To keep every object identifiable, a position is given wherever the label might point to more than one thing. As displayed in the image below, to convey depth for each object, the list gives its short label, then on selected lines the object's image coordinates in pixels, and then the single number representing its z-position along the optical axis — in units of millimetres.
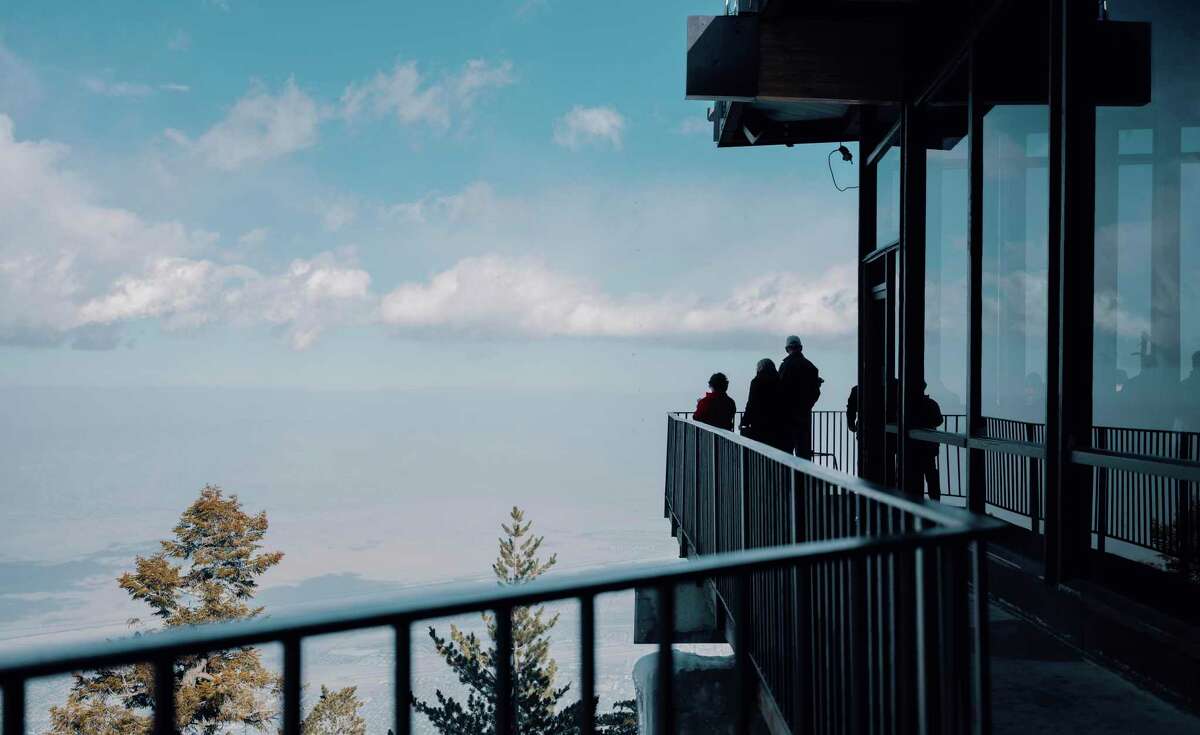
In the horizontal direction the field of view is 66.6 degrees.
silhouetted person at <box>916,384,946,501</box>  8578
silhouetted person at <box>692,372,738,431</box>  11570
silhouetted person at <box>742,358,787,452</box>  10516
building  5281
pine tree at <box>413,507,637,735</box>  49972
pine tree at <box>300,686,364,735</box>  55844
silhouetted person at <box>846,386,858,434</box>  11357
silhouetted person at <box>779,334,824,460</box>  10797
